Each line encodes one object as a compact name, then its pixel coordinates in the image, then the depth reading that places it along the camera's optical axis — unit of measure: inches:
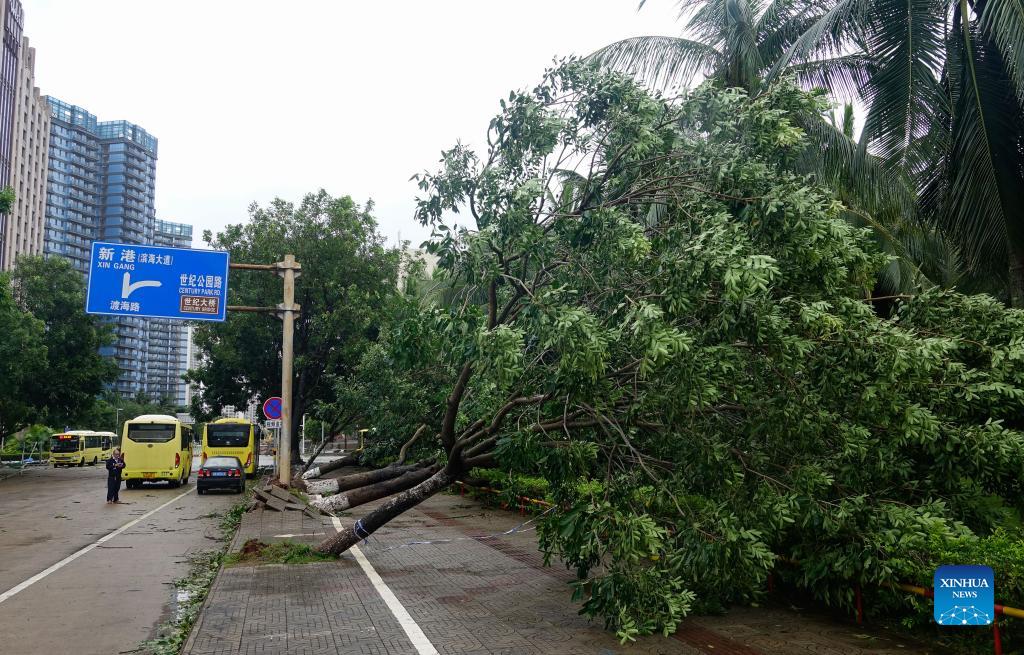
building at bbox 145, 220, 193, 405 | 6717.5
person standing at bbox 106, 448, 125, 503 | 953.5
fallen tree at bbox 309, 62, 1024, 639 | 282.2
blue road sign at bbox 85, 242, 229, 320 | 652.7
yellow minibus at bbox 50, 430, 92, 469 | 2143.2
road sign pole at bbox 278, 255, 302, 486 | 693.3
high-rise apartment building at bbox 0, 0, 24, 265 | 3154.5
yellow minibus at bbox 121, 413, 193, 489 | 1208.2
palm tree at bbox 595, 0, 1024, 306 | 493.7
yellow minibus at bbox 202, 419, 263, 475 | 1505.9
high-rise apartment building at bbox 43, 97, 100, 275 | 5433.1
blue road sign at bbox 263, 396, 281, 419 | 847.7
